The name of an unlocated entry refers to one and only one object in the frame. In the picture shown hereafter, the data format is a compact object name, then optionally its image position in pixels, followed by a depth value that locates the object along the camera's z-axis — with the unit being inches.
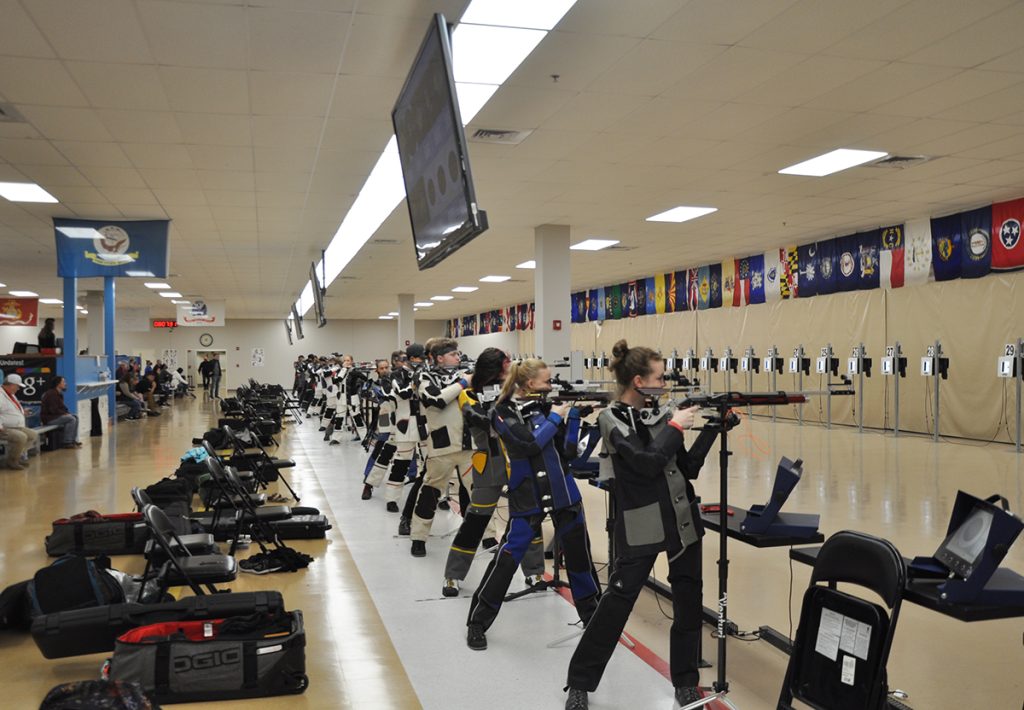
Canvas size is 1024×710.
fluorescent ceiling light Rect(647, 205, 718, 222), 466.9
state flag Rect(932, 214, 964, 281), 493.0
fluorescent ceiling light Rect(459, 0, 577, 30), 193.5
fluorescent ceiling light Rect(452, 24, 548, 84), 210.1
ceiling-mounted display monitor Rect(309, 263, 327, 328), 594.5
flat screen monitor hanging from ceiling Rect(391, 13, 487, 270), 173.2
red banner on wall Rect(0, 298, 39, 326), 946.7
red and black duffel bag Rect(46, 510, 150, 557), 229.3
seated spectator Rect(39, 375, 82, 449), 490.9
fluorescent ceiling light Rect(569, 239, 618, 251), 581.6
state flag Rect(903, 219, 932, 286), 516.4
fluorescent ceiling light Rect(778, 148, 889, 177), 344.5
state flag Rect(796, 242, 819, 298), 615.8
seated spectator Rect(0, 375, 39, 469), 410.9
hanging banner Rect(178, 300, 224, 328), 992.9
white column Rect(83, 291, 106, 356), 791.7
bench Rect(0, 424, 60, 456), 462.7
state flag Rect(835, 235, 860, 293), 575.2
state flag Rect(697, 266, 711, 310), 748.6
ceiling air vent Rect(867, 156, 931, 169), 354.0
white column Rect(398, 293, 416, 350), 949.6
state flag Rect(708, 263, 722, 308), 732.0
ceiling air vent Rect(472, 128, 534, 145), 302.7
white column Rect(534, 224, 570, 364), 503.2
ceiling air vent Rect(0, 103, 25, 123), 269.3
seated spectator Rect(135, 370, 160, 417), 852.6
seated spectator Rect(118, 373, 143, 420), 765.9
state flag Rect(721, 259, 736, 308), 711.1
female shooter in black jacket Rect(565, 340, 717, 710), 118.6
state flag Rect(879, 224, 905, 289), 540.7
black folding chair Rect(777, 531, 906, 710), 92.7
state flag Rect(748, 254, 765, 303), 677.3
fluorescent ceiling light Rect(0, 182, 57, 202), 389.1
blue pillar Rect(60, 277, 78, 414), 482.0
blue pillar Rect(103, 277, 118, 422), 607.8
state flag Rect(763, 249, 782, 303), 656.4
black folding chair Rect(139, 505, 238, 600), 159.6
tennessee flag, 448.4
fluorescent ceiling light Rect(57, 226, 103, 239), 466.6
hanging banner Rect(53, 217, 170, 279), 466.9
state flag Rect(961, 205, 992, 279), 469.1
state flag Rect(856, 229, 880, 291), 561.3
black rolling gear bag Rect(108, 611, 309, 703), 132.0
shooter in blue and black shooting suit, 148.6
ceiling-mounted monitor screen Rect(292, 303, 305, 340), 916.6
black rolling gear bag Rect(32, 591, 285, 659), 143.9
